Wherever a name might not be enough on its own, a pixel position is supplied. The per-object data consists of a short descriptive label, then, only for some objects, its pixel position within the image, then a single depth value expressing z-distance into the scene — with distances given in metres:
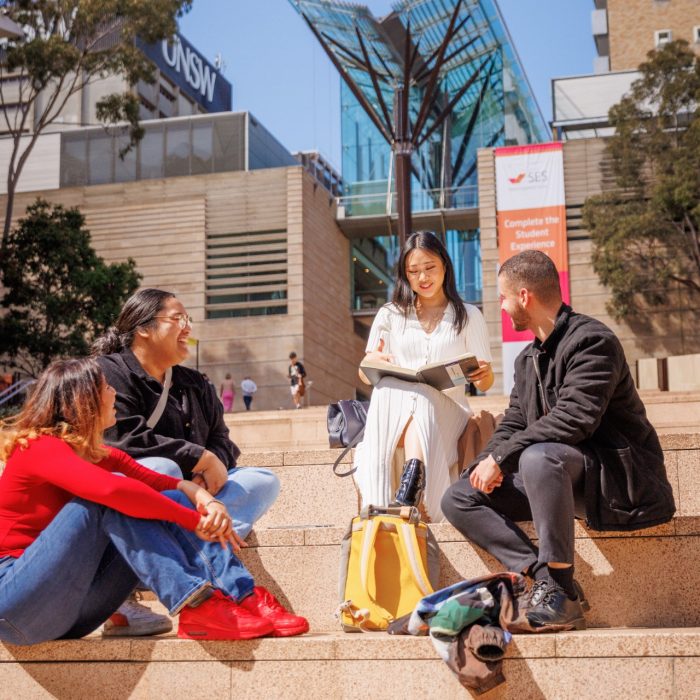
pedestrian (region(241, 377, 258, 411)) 28.63
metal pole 18.28
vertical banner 27.19
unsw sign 50.25
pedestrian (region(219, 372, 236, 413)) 27.17
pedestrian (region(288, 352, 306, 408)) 24.78
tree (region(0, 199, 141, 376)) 23.81
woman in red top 2.79
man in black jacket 3.02
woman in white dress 4.07
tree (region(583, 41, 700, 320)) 25.83
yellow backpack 3.16
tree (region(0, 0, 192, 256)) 21.69
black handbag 4.64
